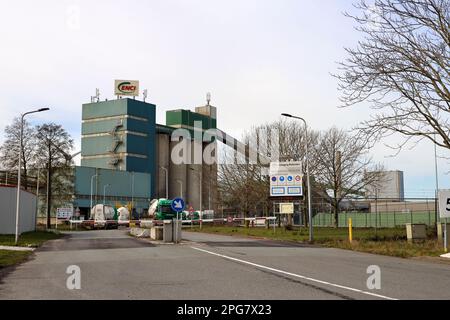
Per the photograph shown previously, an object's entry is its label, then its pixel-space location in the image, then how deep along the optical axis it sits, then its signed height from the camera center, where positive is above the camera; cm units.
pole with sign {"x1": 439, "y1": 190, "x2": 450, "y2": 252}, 2089 -4
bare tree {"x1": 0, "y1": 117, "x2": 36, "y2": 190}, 4947 +582
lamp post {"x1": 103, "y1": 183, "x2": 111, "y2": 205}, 9788 +336
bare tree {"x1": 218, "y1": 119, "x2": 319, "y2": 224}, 5169 +444
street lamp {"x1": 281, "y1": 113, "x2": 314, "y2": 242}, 2870 -107
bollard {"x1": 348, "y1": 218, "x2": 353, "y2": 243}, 2652 -153
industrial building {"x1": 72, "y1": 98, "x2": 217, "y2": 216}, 10050 +1078
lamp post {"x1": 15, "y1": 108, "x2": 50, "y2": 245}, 2732 -102
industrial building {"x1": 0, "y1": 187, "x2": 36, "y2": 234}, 3467 -26
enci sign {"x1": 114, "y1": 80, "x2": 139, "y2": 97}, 11125 +2625
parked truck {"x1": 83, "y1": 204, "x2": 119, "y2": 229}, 6706 -104
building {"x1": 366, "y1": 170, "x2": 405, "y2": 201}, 5266 +243
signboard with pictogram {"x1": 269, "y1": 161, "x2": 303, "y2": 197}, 3778 +188
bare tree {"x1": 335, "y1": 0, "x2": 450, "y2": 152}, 2098 +607
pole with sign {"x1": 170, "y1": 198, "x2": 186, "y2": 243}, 2700 +3
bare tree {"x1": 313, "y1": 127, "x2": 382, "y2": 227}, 5109 +354
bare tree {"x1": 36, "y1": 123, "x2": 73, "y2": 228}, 5203 +551
